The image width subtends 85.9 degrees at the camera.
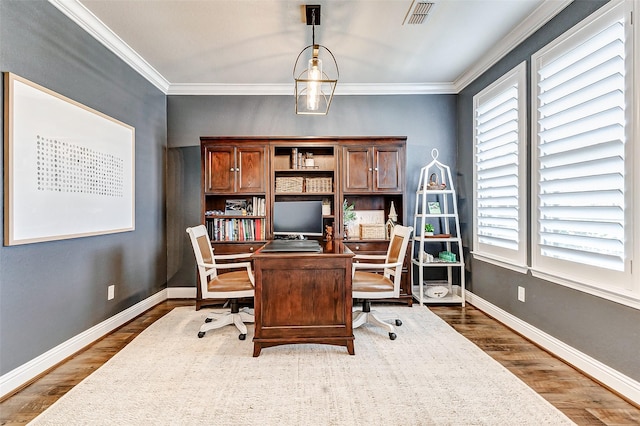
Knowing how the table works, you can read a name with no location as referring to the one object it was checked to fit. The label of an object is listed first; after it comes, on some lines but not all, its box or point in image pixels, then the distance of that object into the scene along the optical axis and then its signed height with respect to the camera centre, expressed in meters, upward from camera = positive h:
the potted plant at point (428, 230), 4.07 -0.22
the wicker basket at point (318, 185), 4.14 +0.33
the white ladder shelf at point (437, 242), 3.97 -0.37
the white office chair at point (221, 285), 2.93 -0.62
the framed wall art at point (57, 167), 2.11 +0.34
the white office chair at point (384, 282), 2.89 -0.61
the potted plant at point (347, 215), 4.22 -0.03
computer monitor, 3.99 -0.07
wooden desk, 2.57 -0.65
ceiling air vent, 2.48 +1.50
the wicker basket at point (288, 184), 4.11 +0.34
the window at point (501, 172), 2.99 +0.38
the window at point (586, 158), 2.01 +0.35
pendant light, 2.50 +1.51
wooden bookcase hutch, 3.98 +0.40
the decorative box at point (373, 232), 4.11 -0.24
